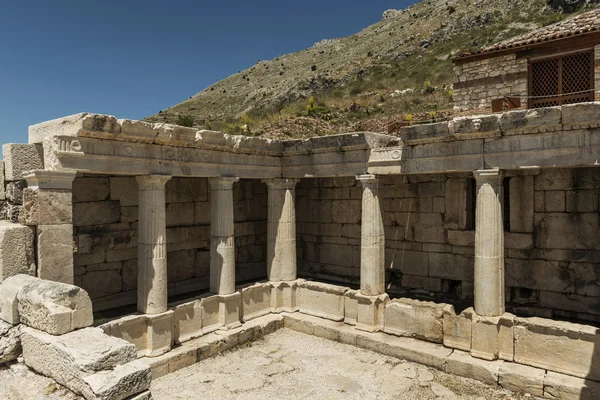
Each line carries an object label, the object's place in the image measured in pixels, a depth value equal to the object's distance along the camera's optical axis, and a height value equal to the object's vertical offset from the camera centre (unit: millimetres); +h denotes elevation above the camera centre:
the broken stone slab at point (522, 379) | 6219 -2830
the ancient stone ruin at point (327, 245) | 5902 -959
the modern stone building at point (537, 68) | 9859 +3376
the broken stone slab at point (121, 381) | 3301 -1530
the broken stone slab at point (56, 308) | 4098 -1141
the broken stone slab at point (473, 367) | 6562 -2826
